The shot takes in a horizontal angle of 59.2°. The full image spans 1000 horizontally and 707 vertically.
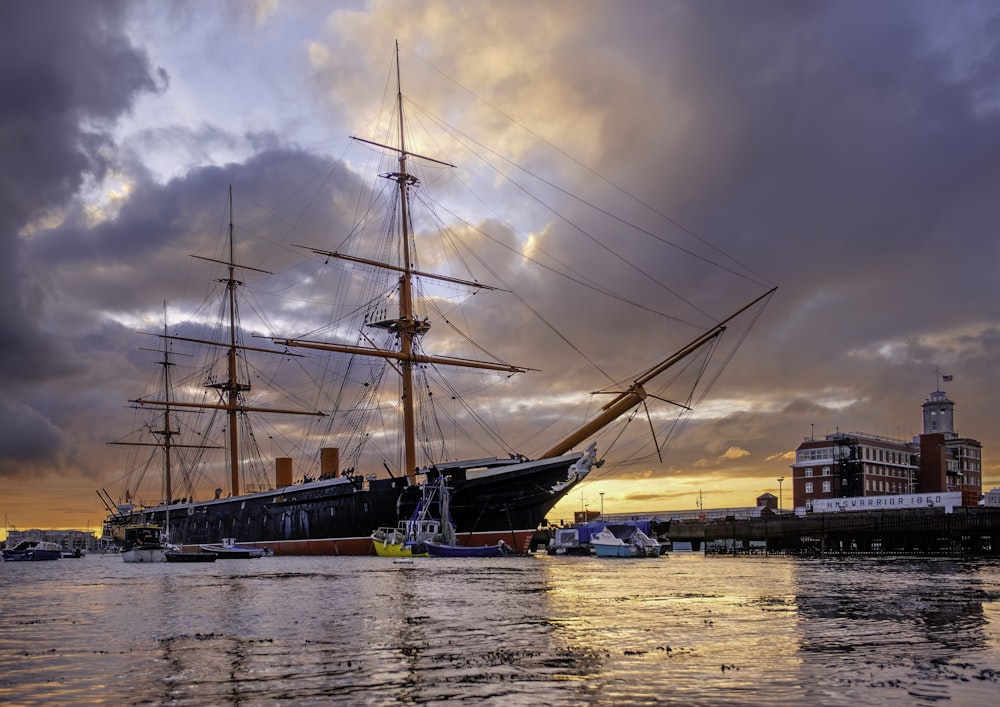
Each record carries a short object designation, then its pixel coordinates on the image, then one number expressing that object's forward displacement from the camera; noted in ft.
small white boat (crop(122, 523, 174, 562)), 246.68
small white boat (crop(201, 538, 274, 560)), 254.47
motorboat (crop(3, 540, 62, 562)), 362.53
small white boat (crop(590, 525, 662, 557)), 232.12
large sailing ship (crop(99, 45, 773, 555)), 214.48
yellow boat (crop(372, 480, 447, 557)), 210.59
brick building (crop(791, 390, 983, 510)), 324.60
